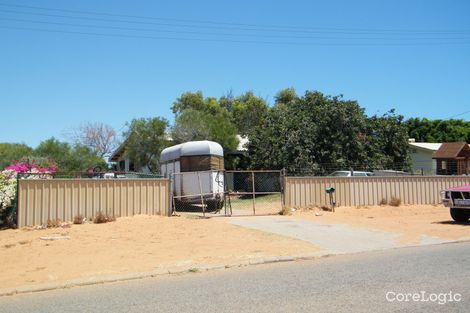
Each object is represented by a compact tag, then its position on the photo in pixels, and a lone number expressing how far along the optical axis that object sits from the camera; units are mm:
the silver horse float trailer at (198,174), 19562
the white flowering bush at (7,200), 14859
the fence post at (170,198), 17328
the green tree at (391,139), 31391
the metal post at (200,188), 17966
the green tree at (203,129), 32219
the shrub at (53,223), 14780
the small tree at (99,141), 56406
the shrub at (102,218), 15492
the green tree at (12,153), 29922
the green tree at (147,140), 31531
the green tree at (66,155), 30203
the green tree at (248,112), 48544
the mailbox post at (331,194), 19734
